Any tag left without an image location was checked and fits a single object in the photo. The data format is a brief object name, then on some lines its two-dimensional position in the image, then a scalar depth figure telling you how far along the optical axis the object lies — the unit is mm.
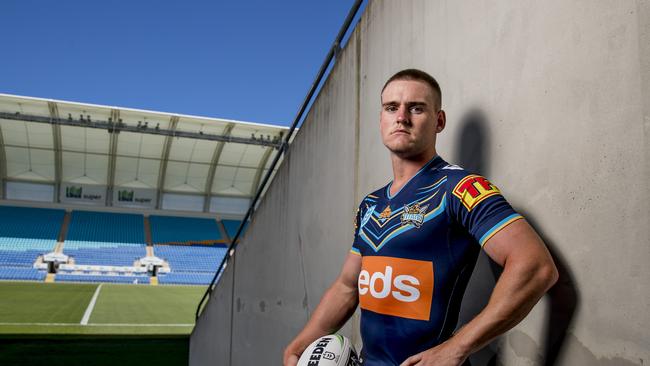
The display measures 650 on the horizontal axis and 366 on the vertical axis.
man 1540
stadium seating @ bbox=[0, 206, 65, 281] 28045
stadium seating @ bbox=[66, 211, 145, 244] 34750
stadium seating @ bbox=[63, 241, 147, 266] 31484
